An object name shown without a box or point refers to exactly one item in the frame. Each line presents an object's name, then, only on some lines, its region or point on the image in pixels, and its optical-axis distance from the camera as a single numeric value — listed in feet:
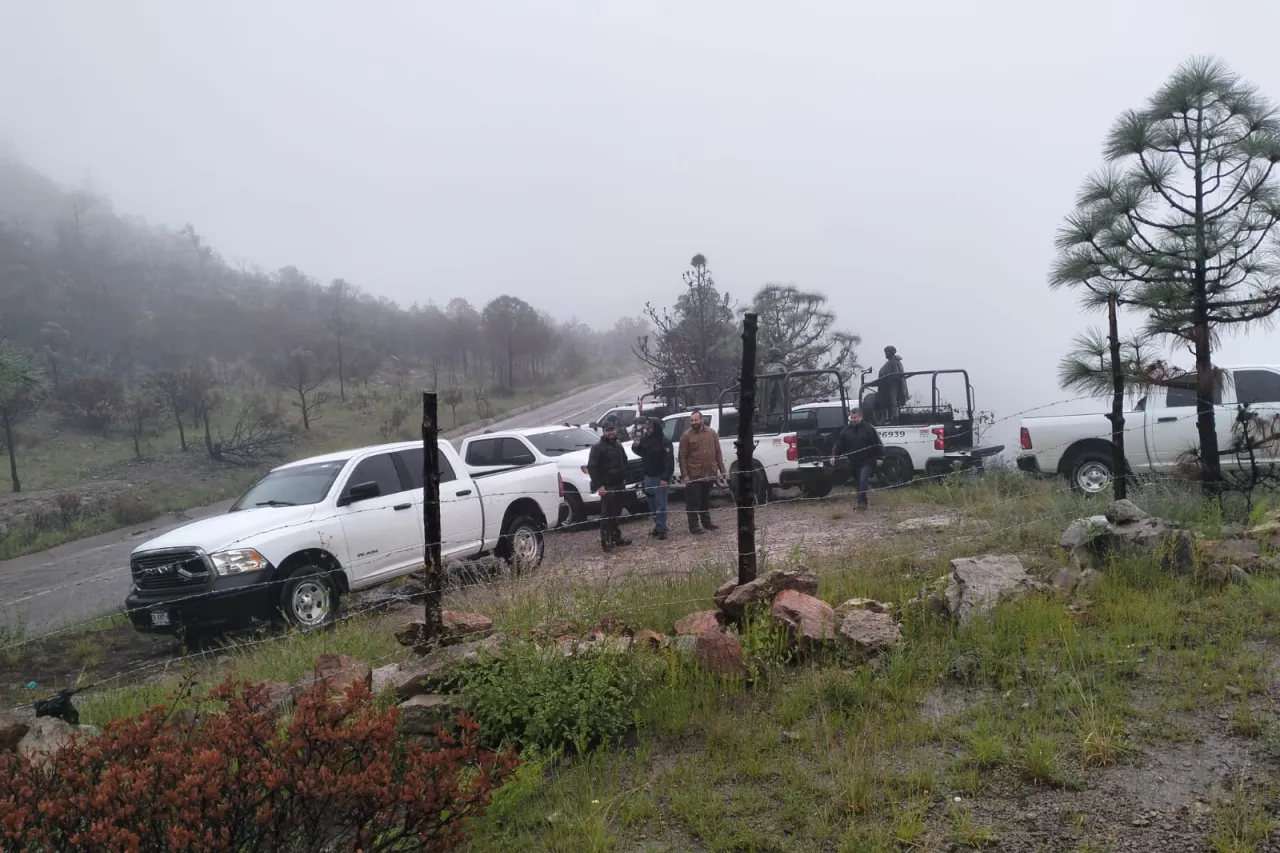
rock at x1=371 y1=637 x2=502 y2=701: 14.60
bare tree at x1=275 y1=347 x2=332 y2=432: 106.76
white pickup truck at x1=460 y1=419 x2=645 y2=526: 42.86
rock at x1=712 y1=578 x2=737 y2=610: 18.60
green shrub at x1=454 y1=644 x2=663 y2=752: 13.67
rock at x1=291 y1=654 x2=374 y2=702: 14.44
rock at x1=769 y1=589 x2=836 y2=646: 16.62
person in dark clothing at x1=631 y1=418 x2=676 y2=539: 37.89
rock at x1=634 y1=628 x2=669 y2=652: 16.60
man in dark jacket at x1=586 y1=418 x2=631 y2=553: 36.52
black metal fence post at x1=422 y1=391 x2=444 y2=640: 16.12
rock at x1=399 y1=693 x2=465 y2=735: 13.76
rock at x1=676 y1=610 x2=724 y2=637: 17.31
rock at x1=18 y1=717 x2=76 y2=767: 12.34
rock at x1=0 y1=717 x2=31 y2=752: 12.25
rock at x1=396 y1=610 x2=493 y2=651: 16.33
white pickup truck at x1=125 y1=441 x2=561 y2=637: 25.90
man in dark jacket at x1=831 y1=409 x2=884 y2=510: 41.83
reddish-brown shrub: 8.27
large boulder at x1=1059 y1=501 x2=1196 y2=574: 20.77
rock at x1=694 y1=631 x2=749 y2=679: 15.64
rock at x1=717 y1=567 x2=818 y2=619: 18.11
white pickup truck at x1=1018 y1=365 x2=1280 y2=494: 36.81
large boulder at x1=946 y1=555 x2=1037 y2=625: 18.01
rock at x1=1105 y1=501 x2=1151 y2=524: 22.57
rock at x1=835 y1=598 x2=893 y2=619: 18.53
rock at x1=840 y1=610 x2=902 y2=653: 16.49
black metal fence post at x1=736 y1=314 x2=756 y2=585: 19.15
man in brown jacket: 39.14
